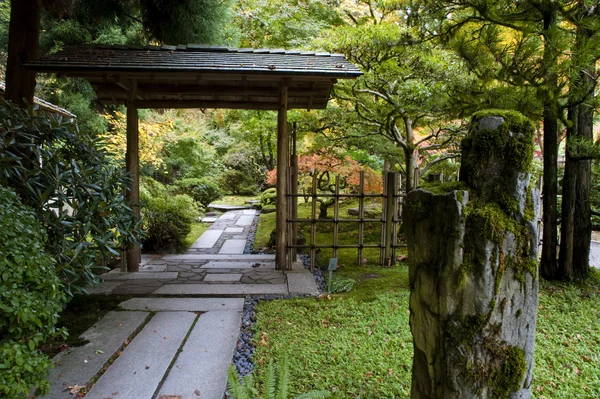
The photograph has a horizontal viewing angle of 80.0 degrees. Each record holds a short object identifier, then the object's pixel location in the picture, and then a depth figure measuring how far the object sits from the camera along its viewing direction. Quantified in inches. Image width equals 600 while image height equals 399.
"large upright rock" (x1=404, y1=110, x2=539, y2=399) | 65.8
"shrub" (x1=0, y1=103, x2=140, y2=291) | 115.0
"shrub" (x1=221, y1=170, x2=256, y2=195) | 698.2
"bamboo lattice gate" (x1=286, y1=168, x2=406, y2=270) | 218.8
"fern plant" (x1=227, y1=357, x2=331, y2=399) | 80.8
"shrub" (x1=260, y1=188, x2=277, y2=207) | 531.2
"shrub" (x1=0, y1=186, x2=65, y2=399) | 68.8
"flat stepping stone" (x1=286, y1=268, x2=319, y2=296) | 181.2
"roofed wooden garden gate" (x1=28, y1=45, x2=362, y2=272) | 177.2
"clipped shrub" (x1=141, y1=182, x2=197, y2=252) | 273.9
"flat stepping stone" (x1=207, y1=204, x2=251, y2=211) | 546.6
